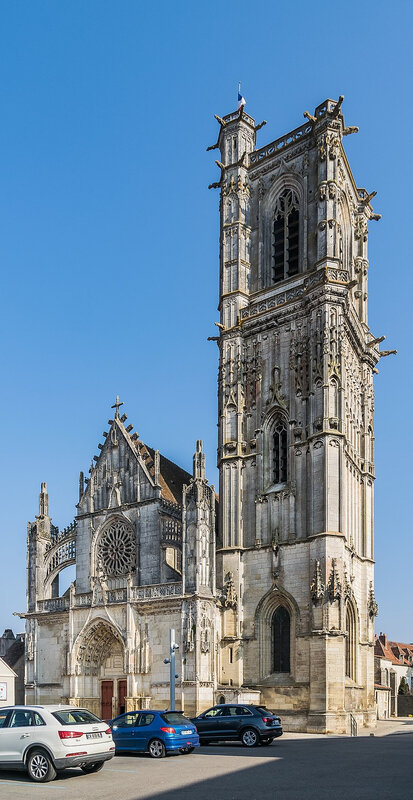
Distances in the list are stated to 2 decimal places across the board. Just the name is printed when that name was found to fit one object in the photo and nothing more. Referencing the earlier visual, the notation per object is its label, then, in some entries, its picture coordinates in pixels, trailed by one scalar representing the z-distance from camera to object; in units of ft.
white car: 53.06
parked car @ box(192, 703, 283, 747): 80.64
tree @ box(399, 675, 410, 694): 249.12
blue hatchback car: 67.82
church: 118.21
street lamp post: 105.70
